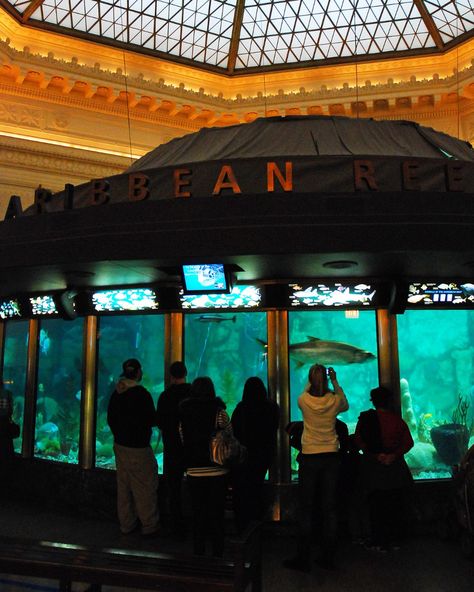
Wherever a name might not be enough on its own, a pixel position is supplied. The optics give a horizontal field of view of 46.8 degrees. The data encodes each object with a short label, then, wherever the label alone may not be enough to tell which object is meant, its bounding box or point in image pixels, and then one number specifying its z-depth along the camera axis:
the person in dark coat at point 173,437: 5.61
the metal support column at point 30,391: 7.54
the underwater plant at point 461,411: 6.37
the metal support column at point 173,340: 6.63
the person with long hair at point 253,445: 5.37
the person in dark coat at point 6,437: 7.40
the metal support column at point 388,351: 6.29
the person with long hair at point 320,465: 4.71
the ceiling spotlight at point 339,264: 5.38
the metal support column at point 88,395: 6.78
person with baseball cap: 5.54
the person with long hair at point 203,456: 4.44
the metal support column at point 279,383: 6.02
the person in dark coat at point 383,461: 5.25
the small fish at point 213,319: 6.57
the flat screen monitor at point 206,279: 5.66
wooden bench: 3.13
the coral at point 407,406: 6.32
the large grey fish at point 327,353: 6.35
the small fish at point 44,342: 7.61
